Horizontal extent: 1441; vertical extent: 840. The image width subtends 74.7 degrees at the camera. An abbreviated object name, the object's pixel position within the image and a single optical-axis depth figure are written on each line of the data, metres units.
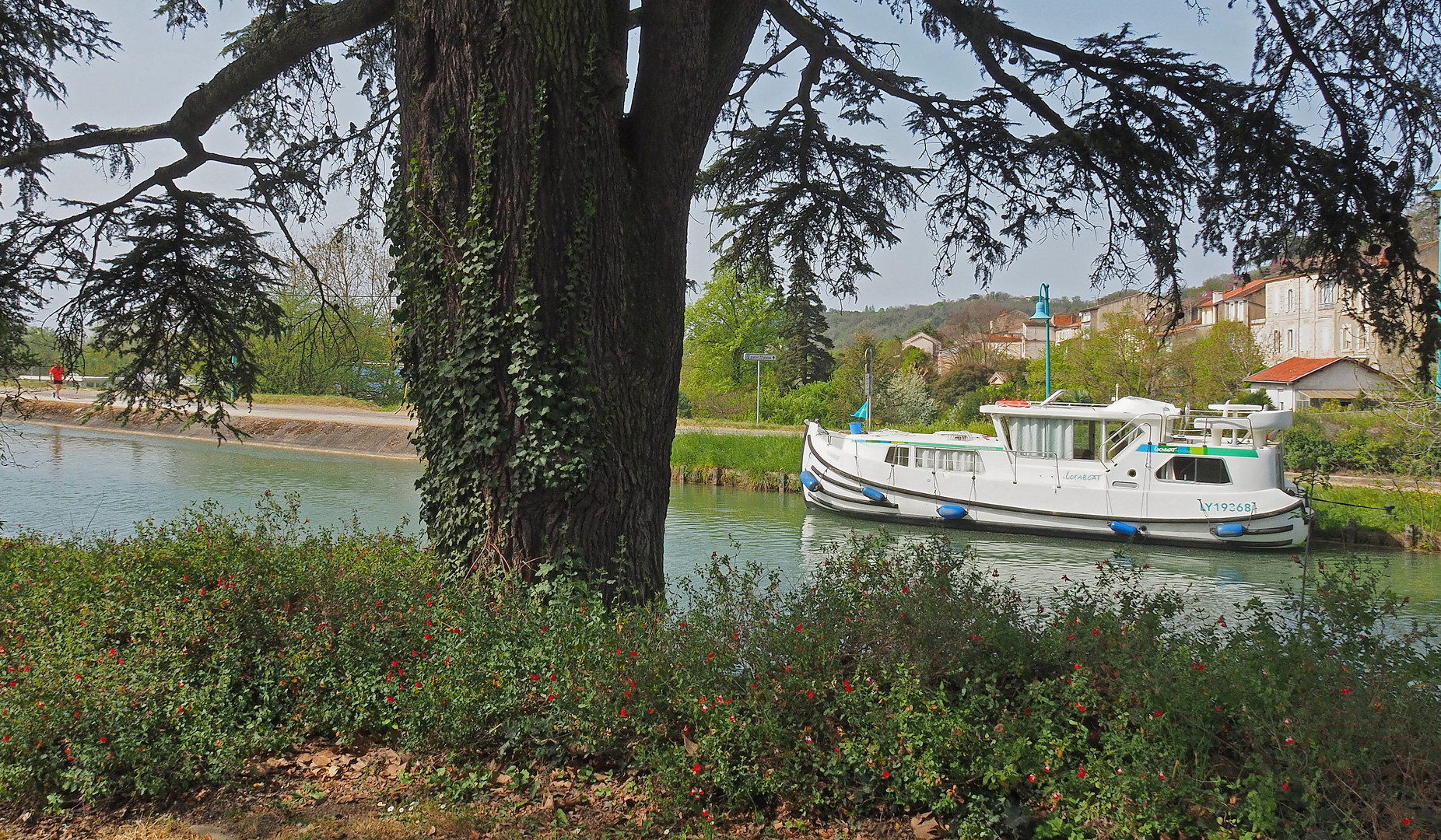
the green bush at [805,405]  40.47
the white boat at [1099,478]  17.73
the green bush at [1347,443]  18.20
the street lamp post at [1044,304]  23.53
